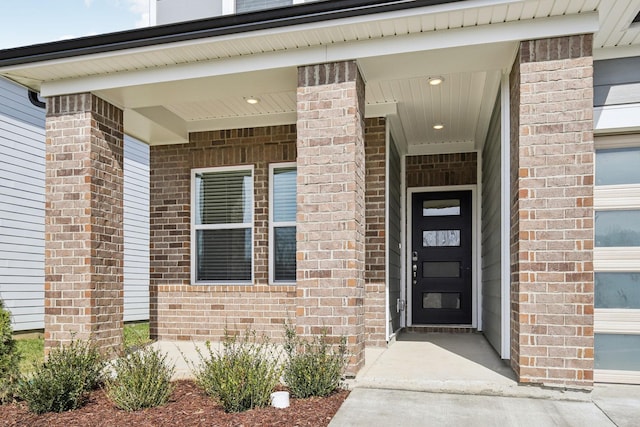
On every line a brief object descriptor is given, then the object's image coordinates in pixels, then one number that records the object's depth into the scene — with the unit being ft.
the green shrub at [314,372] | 13.34
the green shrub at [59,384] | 13.14
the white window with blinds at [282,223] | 22.86
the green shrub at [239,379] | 12.46
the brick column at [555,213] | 12.94
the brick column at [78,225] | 17.08
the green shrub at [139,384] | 13.05
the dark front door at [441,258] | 26.94
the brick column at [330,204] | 14.56
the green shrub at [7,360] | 14.21
